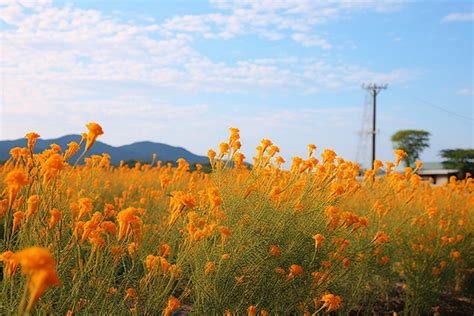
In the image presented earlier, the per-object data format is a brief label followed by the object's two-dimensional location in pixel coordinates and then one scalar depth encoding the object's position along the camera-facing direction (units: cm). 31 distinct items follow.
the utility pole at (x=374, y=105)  2862
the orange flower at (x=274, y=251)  290
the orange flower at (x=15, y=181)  183
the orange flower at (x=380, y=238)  341
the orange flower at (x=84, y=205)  234
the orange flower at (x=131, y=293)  250
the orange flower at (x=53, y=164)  212
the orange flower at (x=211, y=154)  362
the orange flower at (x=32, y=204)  214
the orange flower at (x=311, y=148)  383
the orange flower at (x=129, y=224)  214
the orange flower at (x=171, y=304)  237
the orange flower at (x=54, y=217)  223
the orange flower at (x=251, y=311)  263
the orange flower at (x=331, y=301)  260
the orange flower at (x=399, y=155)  443
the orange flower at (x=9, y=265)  197
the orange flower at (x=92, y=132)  234
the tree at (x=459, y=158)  3822
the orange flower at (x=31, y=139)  271
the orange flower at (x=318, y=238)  280
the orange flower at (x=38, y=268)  118
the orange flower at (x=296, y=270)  279
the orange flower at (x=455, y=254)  491
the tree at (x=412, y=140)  5147
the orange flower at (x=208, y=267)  263
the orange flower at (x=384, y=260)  416
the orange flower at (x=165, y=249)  269
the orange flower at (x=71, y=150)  258
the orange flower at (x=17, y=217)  234
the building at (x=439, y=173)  3743
